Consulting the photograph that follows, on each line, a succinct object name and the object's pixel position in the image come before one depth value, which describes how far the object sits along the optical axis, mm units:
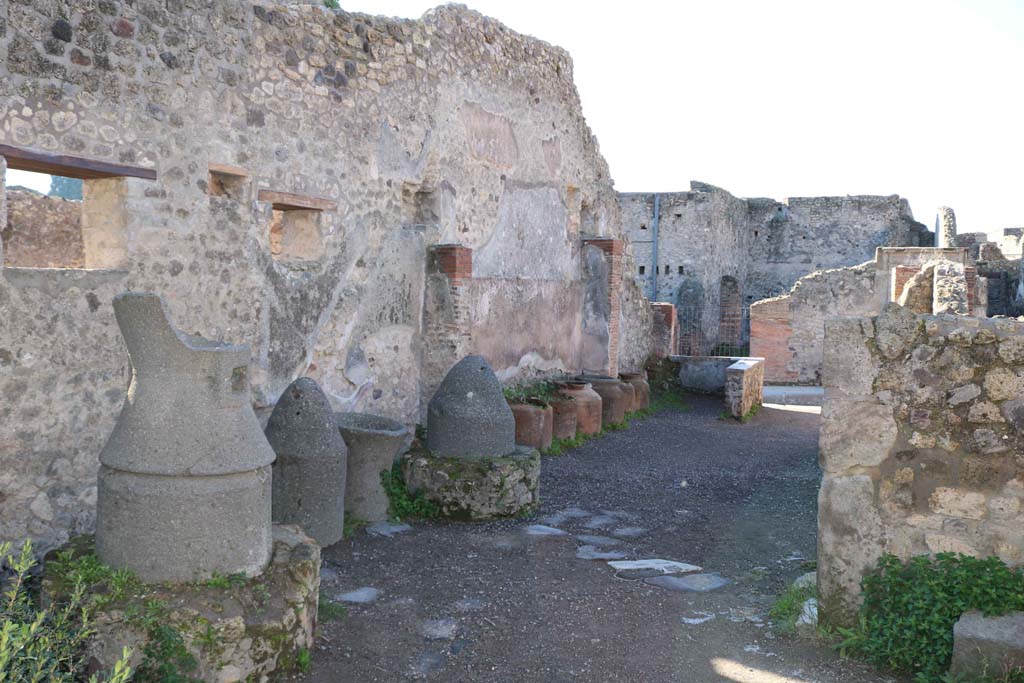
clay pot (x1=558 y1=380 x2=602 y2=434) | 11047
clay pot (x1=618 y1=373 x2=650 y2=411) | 13422
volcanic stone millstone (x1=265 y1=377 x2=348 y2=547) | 5957
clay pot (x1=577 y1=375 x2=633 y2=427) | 11992
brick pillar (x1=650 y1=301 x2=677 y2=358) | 15945
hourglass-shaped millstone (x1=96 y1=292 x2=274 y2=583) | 4062
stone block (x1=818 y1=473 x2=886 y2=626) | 4461
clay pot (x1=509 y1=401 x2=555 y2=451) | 9625
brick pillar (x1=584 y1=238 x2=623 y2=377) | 13055
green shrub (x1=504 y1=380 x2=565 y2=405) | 10273
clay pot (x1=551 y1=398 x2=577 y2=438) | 10461
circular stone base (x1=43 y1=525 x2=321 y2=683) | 3805
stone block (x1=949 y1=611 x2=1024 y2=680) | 3857
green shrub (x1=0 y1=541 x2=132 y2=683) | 3205
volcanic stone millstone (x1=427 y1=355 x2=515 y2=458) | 7199
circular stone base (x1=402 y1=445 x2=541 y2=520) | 6980
